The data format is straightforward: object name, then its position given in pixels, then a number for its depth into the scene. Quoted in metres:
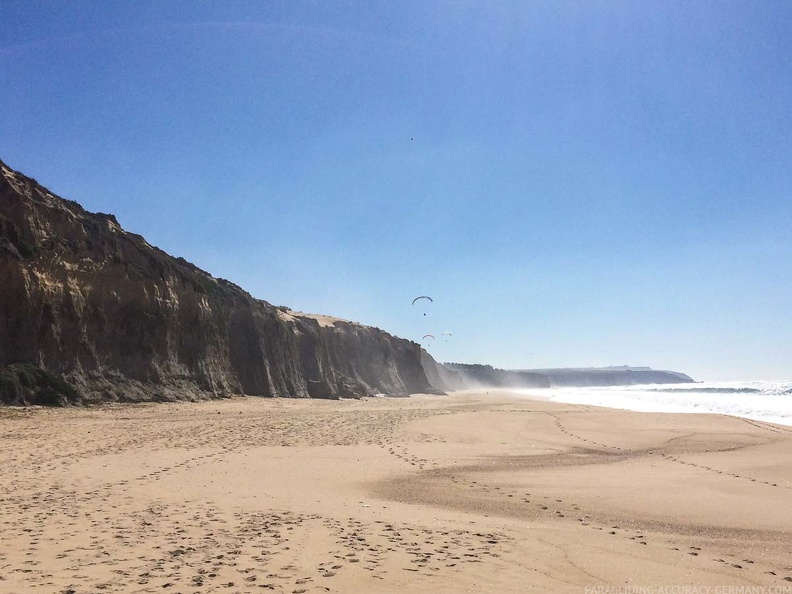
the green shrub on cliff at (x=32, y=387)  20.16
